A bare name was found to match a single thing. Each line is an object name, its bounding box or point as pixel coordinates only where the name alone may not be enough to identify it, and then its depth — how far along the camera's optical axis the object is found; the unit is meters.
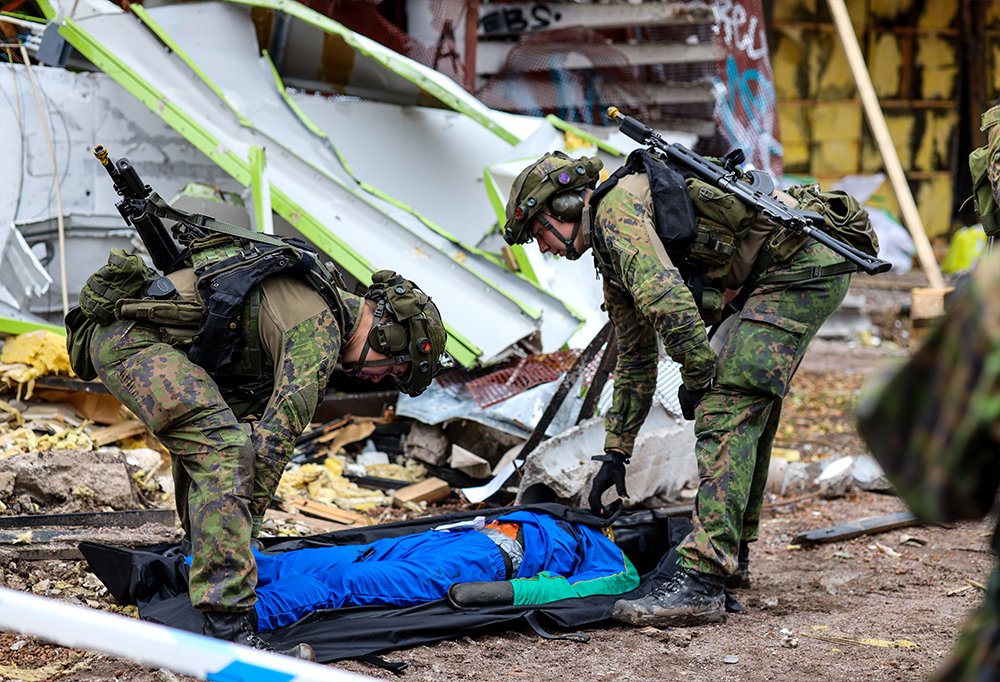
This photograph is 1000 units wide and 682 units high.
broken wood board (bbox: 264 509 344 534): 8.16
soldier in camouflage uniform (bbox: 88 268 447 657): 5.15
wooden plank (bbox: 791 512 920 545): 8.23
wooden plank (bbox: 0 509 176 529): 6.78
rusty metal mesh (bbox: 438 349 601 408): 10.02
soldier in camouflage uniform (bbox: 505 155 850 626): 6.08
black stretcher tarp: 5.55
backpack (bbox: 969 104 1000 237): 6.16
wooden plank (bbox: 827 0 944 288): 15.76
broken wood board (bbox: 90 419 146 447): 9.03
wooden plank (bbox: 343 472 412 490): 9.62
